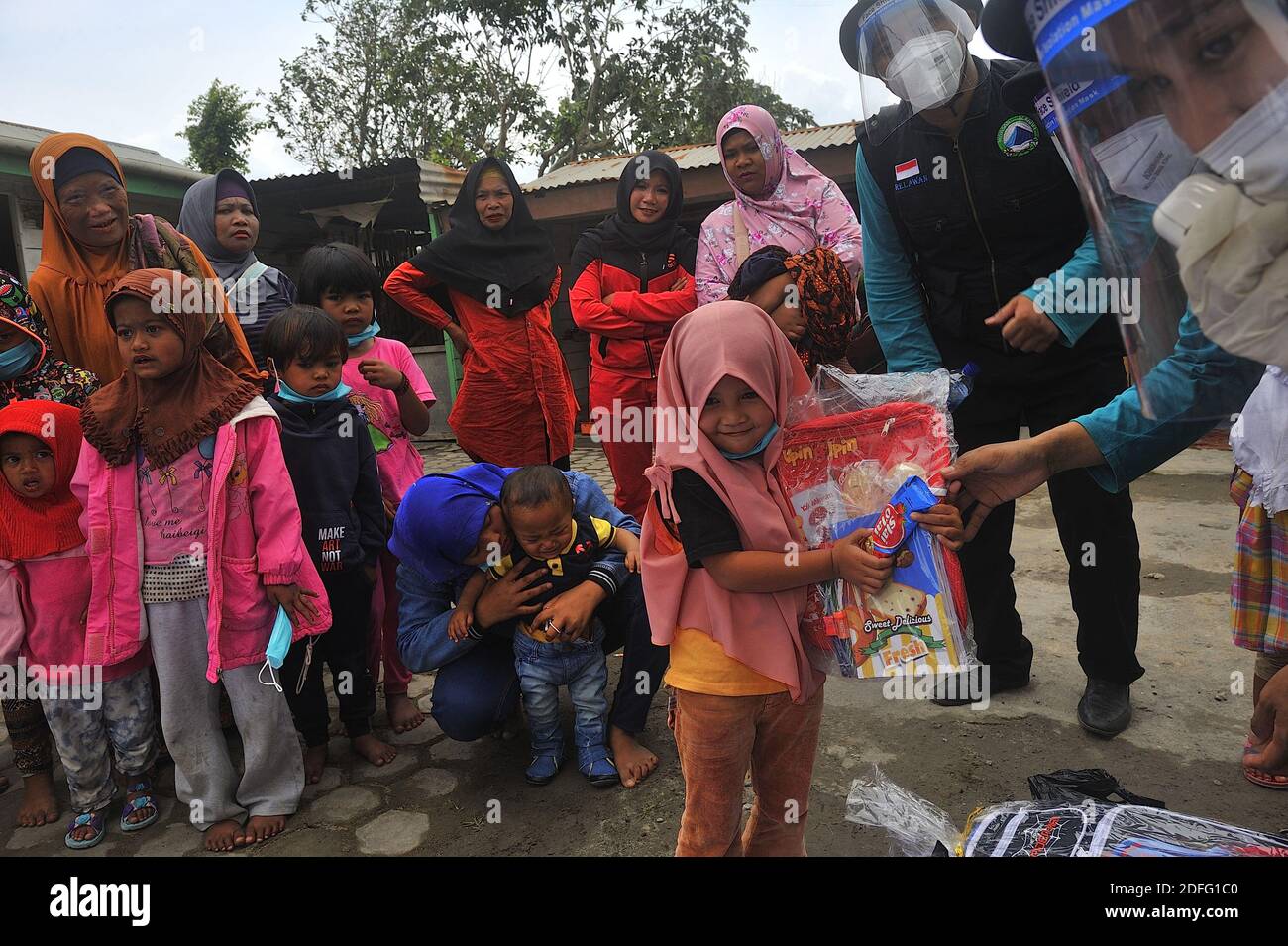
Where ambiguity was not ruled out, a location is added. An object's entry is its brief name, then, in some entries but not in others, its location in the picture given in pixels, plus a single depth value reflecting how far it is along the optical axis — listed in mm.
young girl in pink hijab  1596
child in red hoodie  2473
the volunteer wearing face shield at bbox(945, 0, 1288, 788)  758
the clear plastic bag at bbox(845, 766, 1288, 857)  1301
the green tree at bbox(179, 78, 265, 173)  16359
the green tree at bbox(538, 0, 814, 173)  16172
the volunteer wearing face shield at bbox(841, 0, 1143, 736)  2164
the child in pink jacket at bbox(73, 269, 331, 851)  2354
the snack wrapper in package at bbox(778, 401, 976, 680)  1459
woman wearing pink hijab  2992
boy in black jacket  2680
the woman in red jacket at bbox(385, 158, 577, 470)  3762
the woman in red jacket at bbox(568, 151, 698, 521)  3639
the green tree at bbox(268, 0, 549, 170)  15750
